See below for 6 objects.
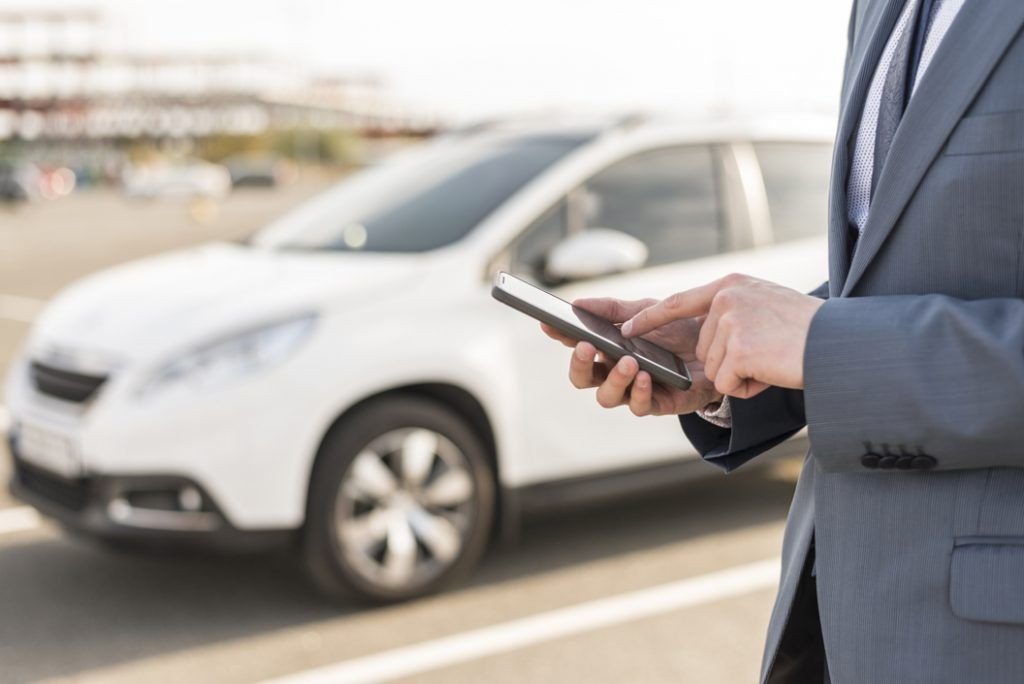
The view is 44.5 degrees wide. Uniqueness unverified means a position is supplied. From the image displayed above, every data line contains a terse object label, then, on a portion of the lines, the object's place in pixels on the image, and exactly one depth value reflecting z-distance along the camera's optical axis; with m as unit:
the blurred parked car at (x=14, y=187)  44.44
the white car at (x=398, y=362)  3.83
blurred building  99.69
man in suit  1.26
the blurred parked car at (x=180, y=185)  47.78
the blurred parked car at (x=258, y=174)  60.31
